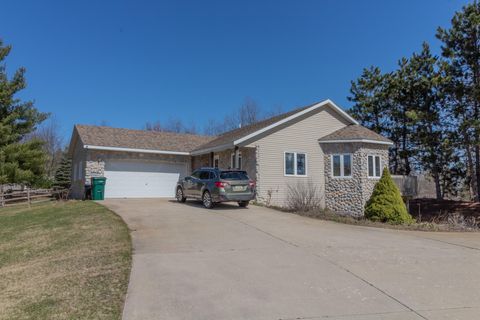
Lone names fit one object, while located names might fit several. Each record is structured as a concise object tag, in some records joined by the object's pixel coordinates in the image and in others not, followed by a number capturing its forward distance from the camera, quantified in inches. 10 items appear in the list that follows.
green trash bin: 748.0
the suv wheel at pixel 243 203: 628.1
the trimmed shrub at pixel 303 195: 653.9
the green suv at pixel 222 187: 565.3
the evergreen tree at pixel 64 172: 1266.0
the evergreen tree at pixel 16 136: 936.3
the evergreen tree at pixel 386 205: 524.7
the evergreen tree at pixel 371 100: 1112.8
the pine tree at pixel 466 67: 852.5
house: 733.9
